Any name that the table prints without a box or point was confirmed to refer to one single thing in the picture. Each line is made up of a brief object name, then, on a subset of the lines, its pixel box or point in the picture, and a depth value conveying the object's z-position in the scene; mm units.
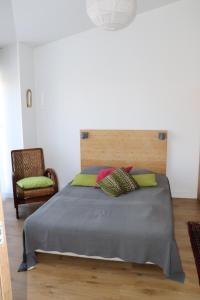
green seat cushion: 3606
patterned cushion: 3277
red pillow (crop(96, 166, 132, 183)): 3616
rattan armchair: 3594
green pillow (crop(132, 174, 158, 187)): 3531
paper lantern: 1862
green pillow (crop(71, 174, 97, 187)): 3641
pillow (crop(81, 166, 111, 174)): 3949
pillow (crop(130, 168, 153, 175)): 3850
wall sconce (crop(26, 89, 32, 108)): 4289
